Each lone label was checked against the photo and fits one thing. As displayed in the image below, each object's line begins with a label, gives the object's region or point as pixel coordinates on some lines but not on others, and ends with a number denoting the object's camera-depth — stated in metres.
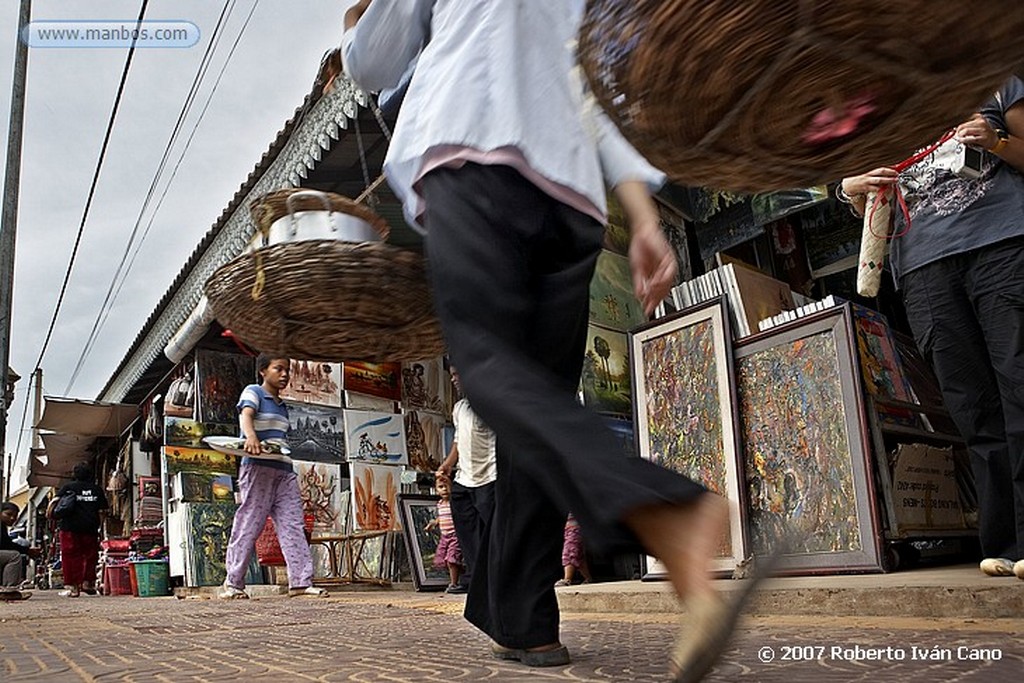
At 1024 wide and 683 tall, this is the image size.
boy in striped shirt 6.76
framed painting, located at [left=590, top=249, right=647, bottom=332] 6.20
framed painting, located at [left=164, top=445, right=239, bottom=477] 9.96
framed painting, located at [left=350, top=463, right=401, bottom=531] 9.52
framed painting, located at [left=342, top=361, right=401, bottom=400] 9.89
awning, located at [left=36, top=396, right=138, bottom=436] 14.12
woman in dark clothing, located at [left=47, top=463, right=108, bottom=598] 11.46
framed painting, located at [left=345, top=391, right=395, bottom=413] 9.81
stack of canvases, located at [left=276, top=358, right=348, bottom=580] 9.31
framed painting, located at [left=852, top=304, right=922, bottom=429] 4.33
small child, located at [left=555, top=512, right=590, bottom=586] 6.07
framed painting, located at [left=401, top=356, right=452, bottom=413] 10.26
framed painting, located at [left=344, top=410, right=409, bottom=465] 9.70
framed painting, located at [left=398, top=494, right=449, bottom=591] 7.69
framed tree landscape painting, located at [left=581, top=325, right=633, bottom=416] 6.07
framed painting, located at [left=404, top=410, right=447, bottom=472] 10.12
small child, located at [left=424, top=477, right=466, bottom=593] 7.02
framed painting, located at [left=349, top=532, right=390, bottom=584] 9.20
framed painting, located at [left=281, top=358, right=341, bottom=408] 9.36
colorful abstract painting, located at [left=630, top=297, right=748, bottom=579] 4.56
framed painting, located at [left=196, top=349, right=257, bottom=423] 10.25
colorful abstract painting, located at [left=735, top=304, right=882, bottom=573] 3.95
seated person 13.61
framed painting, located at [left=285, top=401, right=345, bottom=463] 9.30
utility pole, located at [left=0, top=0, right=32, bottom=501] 9.19
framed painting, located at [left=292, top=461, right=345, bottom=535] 9.29
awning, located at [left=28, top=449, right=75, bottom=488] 19.16
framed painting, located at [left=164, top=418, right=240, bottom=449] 10.06
